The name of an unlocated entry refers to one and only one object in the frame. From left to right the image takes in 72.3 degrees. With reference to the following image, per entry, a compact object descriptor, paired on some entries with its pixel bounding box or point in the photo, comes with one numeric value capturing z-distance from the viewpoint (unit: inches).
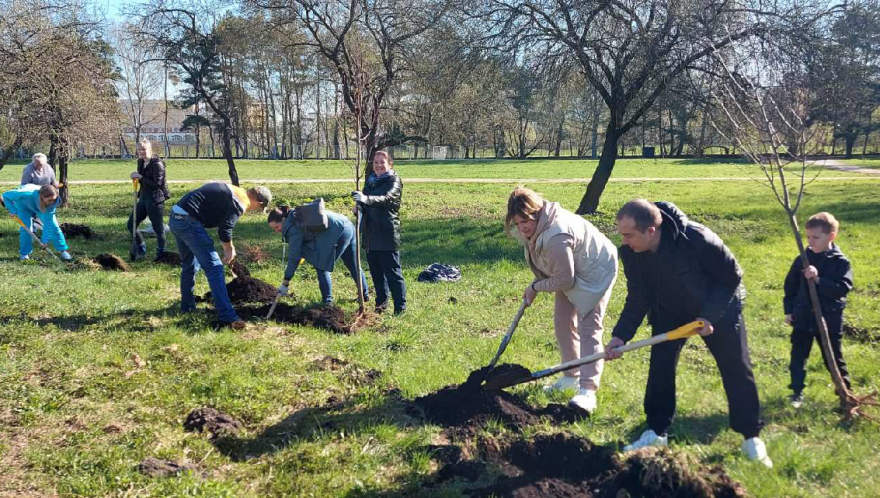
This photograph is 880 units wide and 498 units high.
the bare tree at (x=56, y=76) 501.0
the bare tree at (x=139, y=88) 2036.2
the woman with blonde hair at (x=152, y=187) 359.6
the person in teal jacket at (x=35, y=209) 353.2
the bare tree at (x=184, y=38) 665.6
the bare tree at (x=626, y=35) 441.7
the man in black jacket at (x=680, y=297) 133.9
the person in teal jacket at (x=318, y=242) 260.2
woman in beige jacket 161.2
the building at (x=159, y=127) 2323.0
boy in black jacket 175.8
